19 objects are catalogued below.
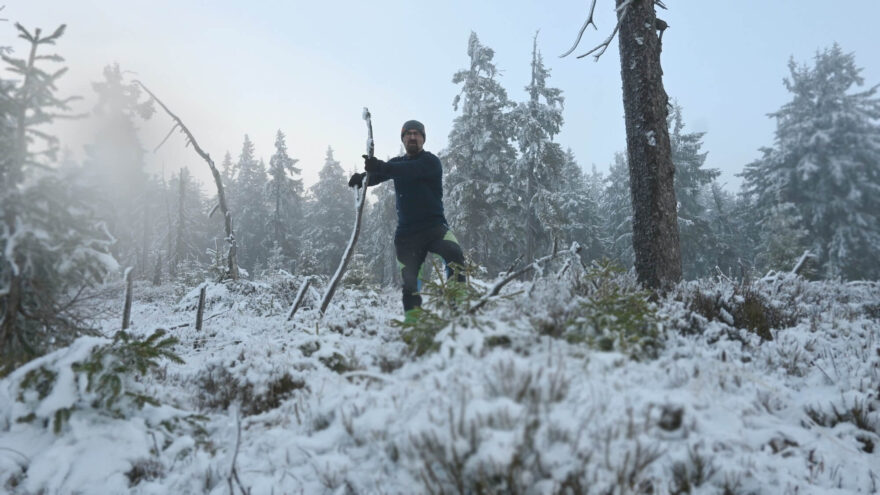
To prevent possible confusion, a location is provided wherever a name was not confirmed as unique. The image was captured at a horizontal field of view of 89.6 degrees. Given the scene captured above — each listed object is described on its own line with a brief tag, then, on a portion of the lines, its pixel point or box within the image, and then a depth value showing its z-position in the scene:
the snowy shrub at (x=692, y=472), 1.66
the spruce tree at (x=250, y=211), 45.28
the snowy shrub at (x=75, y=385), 2.19
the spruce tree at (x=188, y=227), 35.38
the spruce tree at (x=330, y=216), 39.34
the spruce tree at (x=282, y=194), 41.53
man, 5.03
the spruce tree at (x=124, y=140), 30.27
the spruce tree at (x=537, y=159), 23.95
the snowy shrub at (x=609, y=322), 2.31
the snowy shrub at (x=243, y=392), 2.68
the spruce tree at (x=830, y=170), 23.25
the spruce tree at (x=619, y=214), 30.92
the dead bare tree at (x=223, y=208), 8.13
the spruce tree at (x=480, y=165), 23.86
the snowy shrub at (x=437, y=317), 2.44
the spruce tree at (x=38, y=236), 2.49
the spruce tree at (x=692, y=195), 29.25
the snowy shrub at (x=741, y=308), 3.64
